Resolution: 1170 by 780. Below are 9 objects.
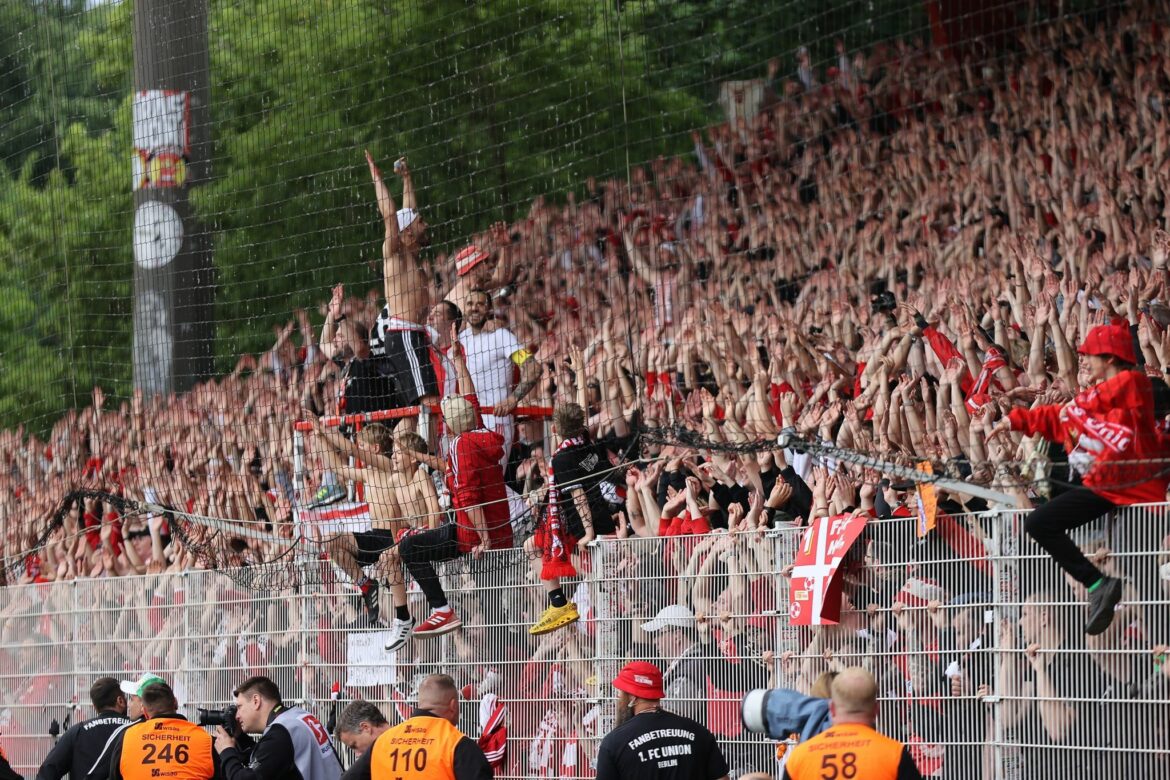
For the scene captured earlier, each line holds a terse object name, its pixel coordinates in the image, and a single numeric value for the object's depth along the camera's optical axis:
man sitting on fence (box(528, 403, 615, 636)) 21.27
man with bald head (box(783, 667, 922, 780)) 13.06
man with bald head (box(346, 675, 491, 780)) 16.33
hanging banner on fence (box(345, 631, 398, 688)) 23.22
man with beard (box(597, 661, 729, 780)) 16.30
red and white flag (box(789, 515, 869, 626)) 17.78
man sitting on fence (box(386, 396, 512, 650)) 22.66
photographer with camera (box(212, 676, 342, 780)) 18.20
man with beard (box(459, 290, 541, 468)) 26.31
